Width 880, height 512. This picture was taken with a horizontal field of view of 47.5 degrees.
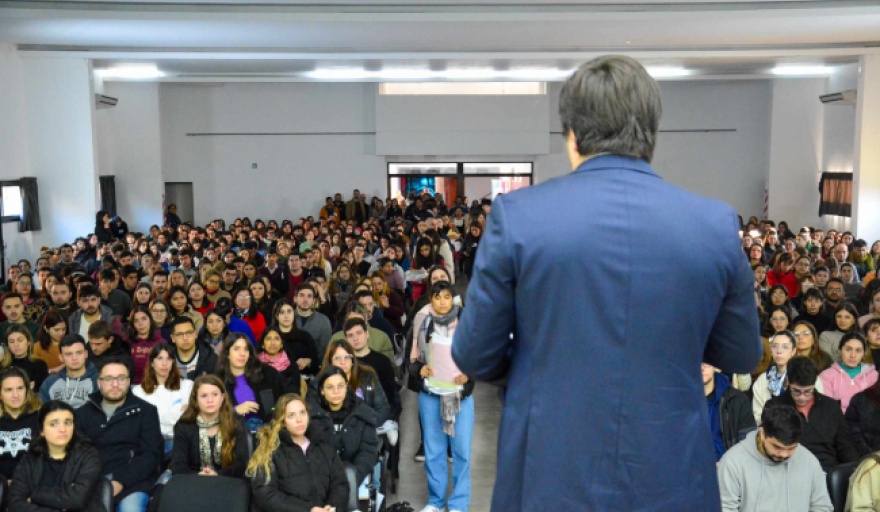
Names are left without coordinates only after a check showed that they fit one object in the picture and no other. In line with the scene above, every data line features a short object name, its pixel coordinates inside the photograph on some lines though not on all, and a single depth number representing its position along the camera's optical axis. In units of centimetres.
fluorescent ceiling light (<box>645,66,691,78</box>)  1866
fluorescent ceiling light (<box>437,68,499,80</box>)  1917
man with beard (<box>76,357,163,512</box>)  545
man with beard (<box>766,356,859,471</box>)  546
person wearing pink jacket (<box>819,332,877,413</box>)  634
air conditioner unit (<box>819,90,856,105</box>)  1777
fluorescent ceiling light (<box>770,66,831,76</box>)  1922
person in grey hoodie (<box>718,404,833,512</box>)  445
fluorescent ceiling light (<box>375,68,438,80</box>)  1923
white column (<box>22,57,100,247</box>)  1653
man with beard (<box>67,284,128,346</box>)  837
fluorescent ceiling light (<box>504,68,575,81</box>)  1945
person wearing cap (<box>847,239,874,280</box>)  1284
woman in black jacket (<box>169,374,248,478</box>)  530
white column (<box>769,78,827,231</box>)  2181
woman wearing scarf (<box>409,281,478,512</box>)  603
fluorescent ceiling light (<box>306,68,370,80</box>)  1923
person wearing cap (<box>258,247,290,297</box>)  1100
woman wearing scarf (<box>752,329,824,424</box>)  609
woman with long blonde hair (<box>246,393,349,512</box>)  488
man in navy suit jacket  142
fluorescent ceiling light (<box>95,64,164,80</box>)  1850
